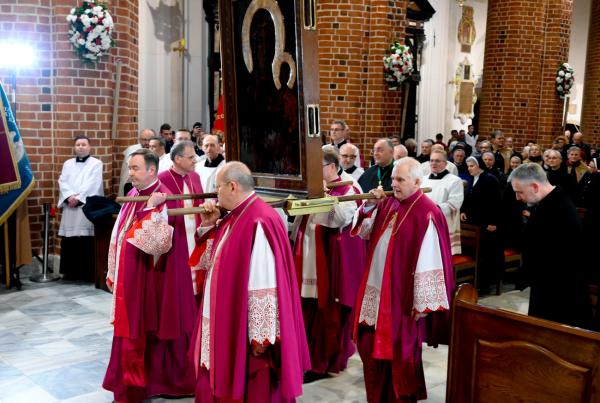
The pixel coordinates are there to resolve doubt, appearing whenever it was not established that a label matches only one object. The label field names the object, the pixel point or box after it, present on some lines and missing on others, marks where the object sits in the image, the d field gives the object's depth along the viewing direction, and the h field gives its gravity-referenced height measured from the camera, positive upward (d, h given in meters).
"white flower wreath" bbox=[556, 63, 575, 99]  15.55 +1.17
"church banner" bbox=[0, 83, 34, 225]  7.34 -0.53
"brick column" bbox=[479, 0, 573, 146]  15.15 +1.44
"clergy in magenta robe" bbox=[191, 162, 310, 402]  3.53 -0.98
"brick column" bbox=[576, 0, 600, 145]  19.83 +1.30
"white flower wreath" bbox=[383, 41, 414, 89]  9.59 +0.89
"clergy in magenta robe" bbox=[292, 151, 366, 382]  5.43 -1.22
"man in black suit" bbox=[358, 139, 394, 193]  6.87 -0.52
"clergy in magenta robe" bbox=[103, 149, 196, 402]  4.63 -1.30
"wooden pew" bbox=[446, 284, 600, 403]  3.21 -1.20
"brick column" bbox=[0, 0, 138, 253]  7.86 +0.33
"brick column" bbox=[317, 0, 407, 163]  9.58 +0.94
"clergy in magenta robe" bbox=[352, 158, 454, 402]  4.49 -1.13
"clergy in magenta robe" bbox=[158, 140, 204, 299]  5.50 -0.46
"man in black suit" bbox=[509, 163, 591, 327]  4.14 -0.79
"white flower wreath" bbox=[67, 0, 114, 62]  7.70 +1.06
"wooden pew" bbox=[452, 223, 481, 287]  7.80 -1.57
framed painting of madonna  4.12 +0.21
